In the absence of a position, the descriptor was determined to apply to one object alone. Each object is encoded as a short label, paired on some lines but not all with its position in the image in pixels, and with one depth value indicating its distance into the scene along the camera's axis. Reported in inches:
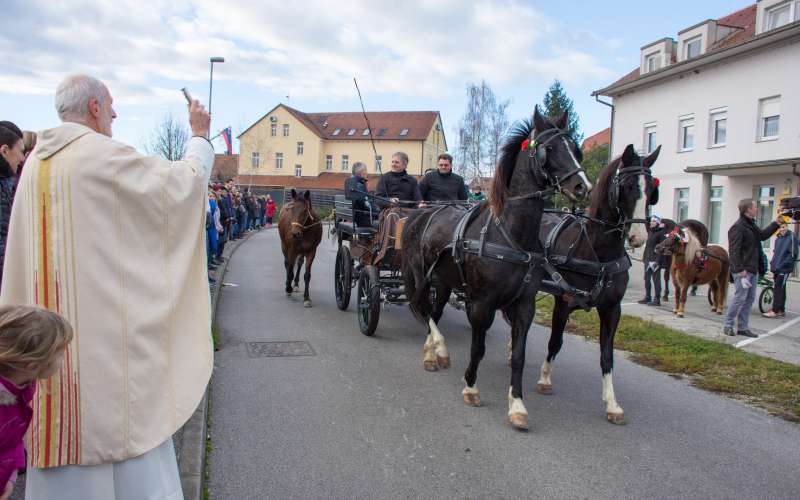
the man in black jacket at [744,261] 351.3
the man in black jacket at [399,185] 341.4
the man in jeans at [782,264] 448.5
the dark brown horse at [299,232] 414.9
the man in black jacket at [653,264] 478.6
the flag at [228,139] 652.1
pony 433.1
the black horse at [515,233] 185.2
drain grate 271.4
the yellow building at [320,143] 2576.3
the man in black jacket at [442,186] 328.5
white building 800.9
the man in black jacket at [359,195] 349.4
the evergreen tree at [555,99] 1953.7
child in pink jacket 68.7
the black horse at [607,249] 197.0
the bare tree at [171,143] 1676.9
